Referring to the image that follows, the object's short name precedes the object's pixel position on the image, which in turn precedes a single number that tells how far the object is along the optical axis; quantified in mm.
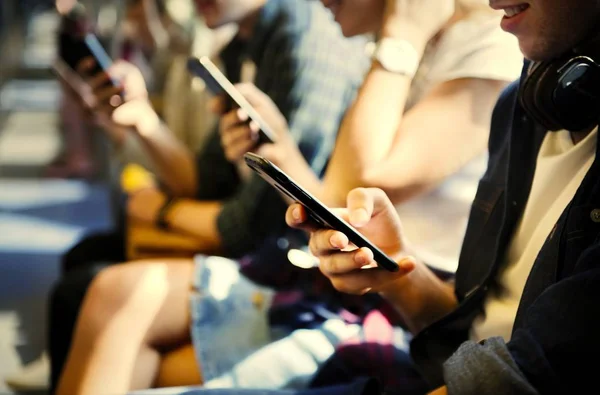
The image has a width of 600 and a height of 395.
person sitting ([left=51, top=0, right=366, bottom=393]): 1163
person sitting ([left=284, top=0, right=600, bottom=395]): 573
